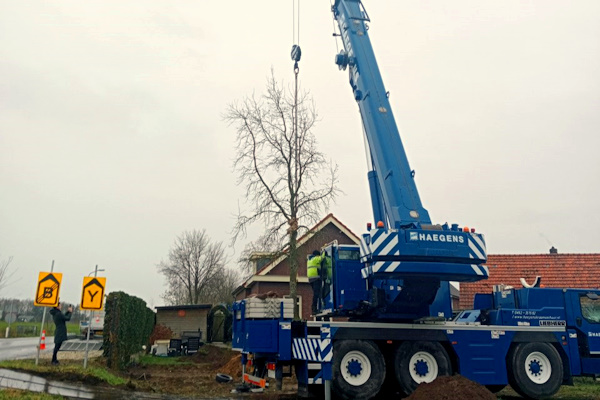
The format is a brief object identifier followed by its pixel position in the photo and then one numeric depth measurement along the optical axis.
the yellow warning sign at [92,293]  14.11
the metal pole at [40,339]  13.97
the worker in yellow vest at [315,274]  12.76
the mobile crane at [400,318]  10.03
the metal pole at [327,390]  10.28
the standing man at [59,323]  14.68
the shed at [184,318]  29.78
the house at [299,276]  27.92
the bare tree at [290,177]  19.09
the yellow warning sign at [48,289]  13.80
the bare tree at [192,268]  51.97
